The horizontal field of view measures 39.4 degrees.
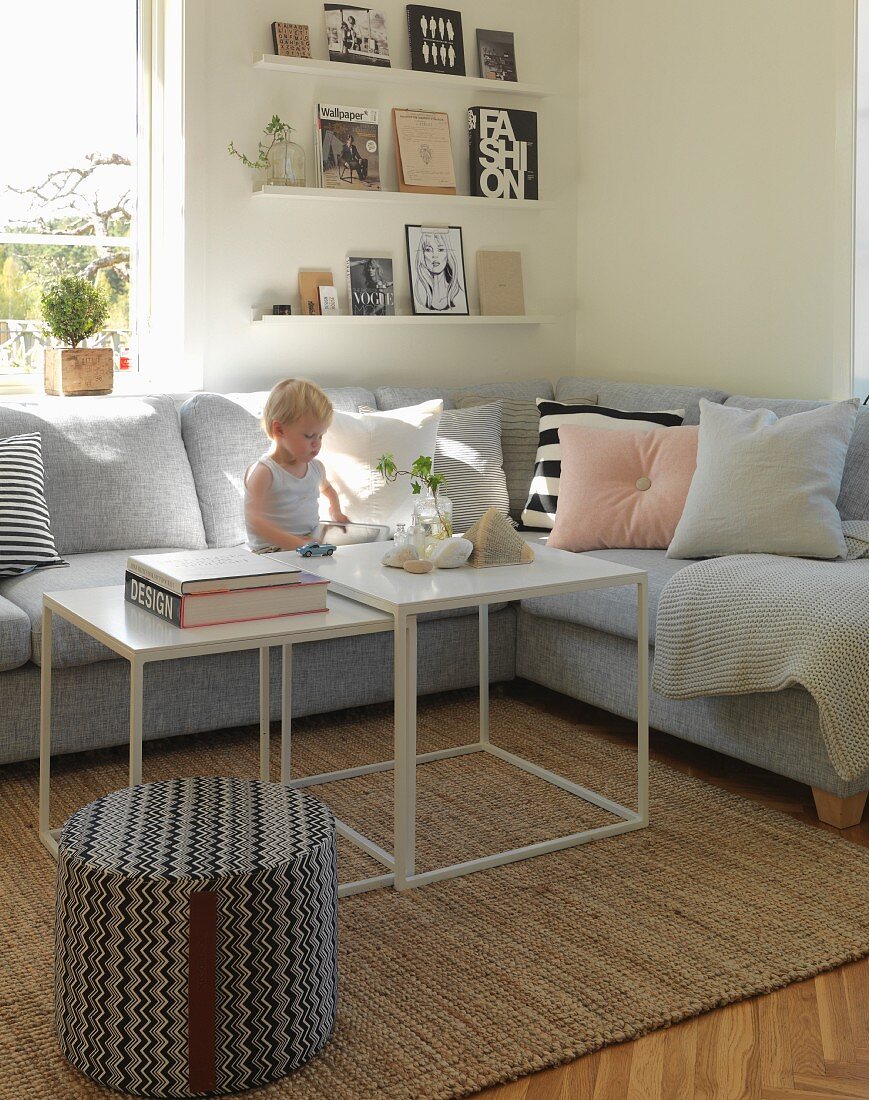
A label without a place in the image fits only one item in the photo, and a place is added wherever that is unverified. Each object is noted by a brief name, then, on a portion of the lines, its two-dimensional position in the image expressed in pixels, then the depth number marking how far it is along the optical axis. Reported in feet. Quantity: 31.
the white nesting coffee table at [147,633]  6.35
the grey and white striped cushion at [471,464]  12.00
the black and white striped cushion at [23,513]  9.71
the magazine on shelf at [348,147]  12.81
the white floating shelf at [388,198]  12.40
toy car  8.54
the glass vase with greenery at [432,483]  8.36
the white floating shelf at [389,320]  12.66
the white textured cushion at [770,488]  9.72
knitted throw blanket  7.91
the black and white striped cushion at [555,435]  11.76
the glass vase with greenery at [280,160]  12.44
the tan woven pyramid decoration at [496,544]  8.29
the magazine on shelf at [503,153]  13.88
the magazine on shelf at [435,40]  13.28
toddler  9.80
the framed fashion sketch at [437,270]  13.66
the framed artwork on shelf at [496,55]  13.82
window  11.98
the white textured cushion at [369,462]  11.23
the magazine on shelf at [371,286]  13.24
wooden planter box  11.57
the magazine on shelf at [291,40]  12.33
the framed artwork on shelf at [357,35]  12.74
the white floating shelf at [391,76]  12.30
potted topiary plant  11.43
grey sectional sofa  8.80
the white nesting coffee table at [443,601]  7.23
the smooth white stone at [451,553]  8.21
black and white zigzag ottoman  5.25
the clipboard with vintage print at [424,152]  13.34
